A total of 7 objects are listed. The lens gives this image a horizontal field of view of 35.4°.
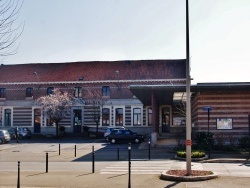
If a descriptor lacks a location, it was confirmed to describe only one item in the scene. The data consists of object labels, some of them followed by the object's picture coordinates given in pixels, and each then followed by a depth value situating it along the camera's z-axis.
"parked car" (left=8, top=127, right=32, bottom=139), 45.62
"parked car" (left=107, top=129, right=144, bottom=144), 35.91
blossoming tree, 48.28
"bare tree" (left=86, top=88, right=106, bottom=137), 49.23
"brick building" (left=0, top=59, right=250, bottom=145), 50.12
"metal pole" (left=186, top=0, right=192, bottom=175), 14.64
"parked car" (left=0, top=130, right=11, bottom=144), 38.03
